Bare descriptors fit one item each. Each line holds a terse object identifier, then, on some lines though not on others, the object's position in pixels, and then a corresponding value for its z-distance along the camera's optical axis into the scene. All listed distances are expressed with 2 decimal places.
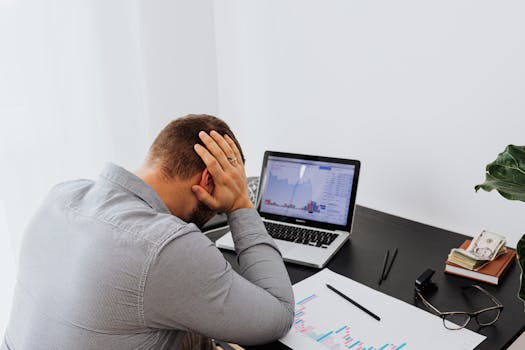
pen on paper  1.06
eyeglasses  1.02
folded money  1.20
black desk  1.02
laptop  1.43
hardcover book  1.17
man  0.81
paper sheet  0.96
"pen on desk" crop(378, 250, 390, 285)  1.23
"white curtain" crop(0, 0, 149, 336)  1.77
